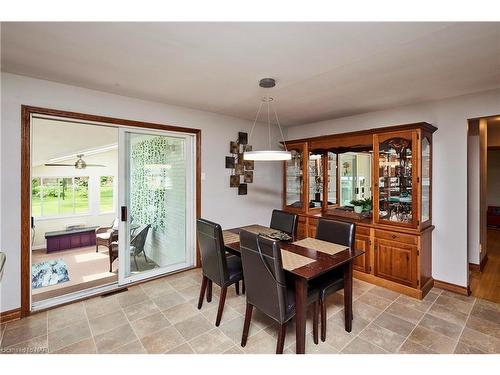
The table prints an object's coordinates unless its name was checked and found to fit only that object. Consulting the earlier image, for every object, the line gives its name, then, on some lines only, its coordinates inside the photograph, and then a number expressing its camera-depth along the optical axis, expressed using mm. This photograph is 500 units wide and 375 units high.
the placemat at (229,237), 2562
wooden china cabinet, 2840
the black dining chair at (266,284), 1697
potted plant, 3721
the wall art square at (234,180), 3984
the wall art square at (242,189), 4098
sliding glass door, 3125
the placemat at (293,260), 1852
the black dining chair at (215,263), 2238
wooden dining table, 1766
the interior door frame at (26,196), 2391
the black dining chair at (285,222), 3002
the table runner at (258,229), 2879
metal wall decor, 3992
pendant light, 2359
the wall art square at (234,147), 3986
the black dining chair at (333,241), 2082
